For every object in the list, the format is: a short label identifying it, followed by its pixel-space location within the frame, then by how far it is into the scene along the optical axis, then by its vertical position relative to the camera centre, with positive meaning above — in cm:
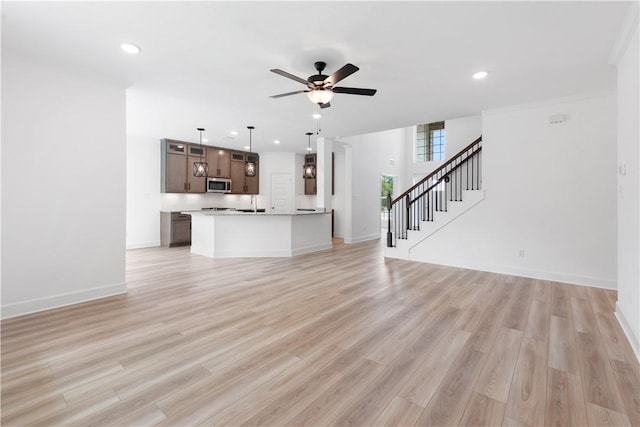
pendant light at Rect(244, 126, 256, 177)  732 +104
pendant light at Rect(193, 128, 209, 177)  773 +109
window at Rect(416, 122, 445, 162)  1041 +248
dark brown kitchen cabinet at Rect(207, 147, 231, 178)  843 +138
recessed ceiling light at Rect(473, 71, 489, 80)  356 +166
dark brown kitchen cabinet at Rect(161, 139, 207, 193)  764 +114
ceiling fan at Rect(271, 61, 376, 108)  322 +135
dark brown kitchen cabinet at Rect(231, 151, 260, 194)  900 +101
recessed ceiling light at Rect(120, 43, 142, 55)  293 +162
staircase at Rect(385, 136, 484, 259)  535 +4
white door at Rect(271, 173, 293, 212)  973 +60
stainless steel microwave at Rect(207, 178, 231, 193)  841 +71
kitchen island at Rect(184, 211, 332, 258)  623 -51
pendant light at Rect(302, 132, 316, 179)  782 +101
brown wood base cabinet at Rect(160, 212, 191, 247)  757 -50
